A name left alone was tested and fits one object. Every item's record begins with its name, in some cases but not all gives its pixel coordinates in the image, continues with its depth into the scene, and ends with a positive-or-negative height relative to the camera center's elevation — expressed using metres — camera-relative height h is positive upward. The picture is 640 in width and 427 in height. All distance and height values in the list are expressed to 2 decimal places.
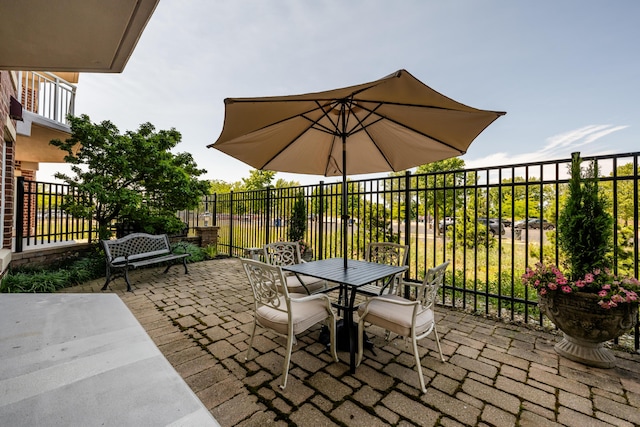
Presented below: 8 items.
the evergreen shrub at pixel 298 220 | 6.01 -0.11
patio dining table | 2.27 -0.59
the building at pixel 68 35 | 1.68 +1.36
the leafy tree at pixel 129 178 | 5.42 +0.80
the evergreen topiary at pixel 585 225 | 2.39 -0.05
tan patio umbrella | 2.03 +0.93
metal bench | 4.58 -0.79
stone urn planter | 2.19 -0.92
